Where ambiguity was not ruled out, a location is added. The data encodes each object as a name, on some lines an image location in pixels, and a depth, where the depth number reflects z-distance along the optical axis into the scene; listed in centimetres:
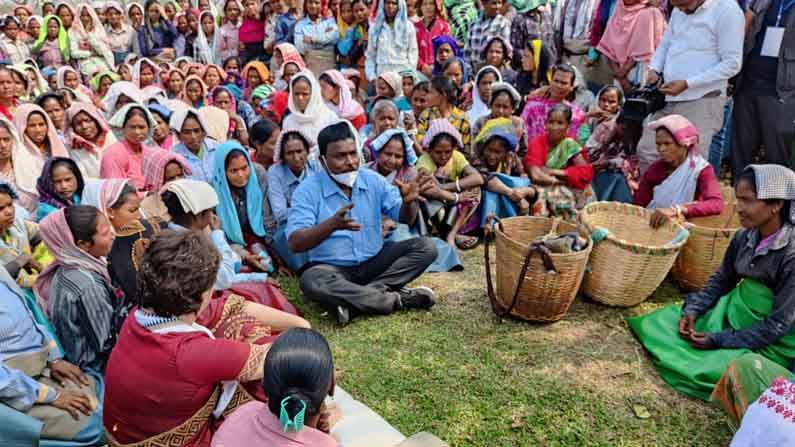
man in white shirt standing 477
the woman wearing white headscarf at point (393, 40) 753
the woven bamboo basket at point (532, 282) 351
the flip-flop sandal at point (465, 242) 511
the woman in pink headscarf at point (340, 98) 668
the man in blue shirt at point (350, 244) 385
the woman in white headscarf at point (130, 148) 511
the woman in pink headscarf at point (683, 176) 427
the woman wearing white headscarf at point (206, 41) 1017
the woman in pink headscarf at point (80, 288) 287
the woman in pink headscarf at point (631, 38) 614
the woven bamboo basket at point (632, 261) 370
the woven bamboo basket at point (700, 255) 389
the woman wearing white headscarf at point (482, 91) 627
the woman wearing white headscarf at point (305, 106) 598
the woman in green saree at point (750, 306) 301
